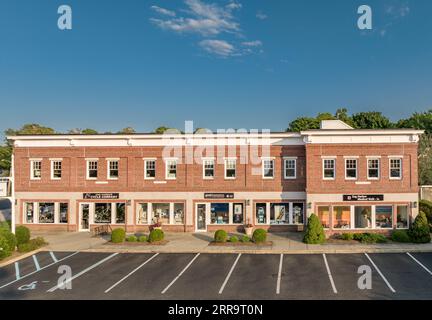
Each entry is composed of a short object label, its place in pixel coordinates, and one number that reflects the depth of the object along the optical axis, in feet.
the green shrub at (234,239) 80.48
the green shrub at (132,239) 82.43
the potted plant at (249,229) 89.56
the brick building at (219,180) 86.58
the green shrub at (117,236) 81.35
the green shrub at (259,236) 78.54
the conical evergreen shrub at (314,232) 78.23
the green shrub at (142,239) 82.74
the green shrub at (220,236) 79.97
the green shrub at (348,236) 81.30
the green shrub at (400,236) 78.84
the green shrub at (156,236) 81.71
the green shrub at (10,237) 73.30
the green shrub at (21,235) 77.76
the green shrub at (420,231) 76.84
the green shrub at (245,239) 80.28
